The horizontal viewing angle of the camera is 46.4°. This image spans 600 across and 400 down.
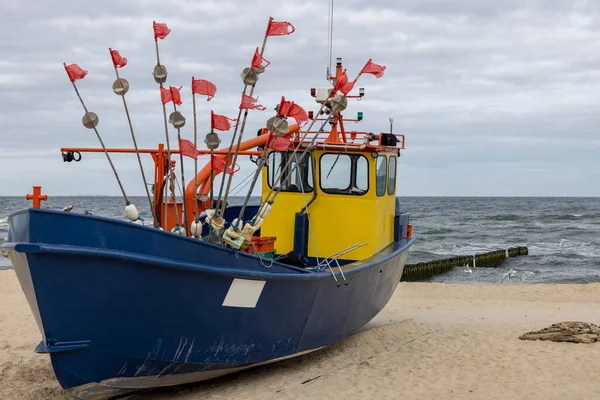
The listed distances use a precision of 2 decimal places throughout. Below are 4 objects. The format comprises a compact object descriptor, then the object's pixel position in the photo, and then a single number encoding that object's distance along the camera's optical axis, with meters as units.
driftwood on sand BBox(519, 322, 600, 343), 9.96
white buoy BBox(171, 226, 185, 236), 6.98
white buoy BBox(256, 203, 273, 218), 7.23
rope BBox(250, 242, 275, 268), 6.75
